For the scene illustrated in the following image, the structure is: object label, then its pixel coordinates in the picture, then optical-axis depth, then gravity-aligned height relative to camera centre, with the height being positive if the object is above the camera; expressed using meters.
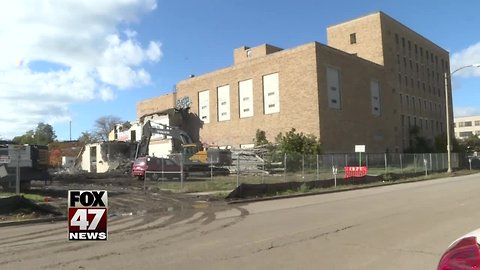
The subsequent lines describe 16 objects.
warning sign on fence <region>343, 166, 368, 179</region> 34.06 -0.55
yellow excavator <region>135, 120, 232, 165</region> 45.12 +1.37
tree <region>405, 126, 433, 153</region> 76.38 +2.89
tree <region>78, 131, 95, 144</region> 114.62 +7.64
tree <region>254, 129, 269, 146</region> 59.96 +3.28
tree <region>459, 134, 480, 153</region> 115.44 +4.18
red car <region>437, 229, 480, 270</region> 3.00 -0.59
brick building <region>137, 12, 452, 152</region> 58.09 +9.72
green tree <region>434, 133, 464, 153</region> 82.38 +2.83
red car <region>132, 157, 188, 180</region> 36.82 -0.09
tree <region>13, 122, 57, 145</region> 117.30 +9.15
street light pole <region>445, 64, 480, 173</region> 43.09 +0.04
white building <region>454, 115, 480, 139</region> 162.88 +11.59
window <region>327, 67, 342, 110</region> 58.91 +8.99
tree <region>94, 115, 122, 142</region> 121.40 +10.86
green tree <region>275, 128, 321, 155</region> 53.62 +2.15
